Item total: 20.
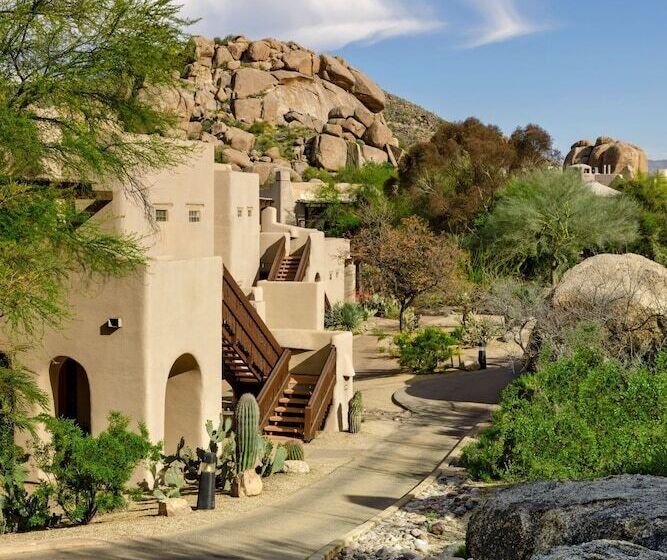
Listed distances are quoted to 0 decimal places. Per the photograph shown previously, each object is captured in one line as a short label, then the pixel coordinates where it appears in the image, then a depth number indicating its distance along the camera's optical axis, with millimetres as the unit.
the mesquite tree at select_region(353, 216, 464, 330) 34812
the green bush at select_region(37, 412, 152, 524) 12539
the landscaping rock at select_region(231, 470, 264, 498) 14461
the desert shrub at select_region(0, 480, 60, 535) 12695
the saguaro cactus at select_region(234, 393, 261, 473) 15125
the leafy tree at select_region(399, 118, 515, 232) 50812
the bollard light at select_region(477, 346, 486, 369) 29531
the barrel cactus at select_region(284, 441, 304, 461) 16938
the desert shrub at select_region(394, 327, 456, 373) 29969
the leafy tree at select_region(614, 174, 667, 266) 43969
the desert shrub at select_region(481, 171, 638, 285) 42312
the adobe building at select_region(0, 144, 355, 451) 14789
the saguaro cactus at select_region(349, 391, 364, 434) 21094
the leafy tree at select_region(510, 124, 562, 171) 54438
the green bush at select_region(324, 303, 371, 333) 36500
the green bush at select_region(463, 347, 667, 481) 12320
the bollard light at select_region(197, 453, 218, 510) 13422
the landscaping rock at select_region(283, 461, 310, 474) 16312
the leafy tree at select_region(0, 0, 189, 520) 13281
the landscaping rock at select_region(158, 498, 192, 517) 12953
